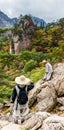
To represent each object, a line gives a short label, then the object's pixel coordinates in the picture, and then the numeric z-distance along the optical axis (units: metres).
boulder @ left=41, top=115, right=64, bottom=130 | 4.04
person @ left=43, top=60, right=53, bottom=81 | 6.53
